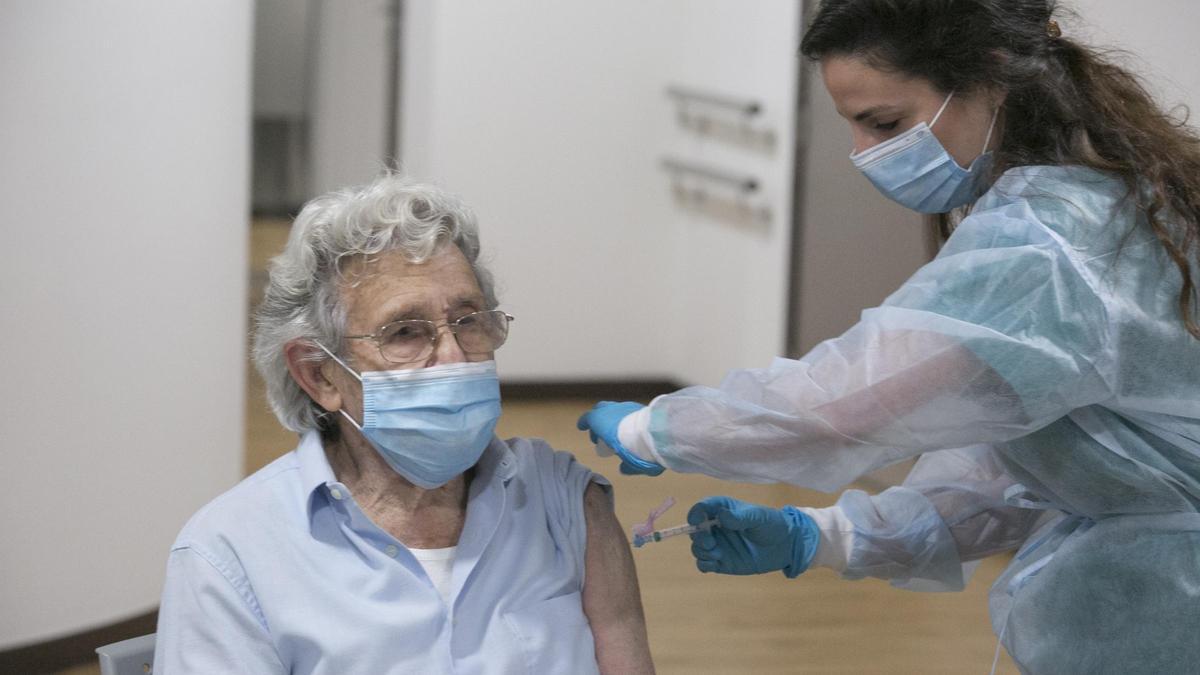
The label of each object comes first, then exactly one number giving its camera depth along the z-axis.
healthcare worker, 1.62
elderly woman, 1.72
